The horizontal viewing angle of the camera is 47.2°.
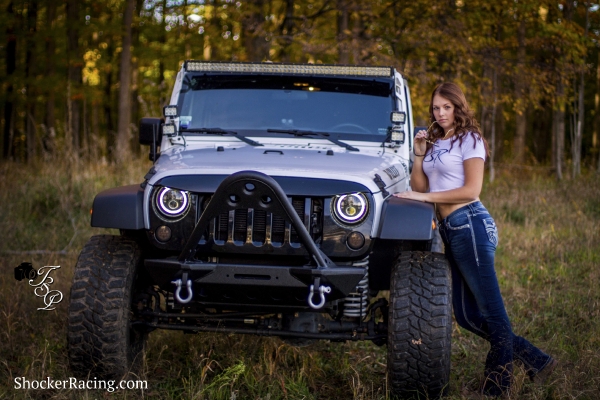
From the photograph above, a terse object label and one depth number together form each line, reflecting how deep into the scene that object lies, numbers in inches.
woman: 143.4
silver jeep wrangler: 125.1
